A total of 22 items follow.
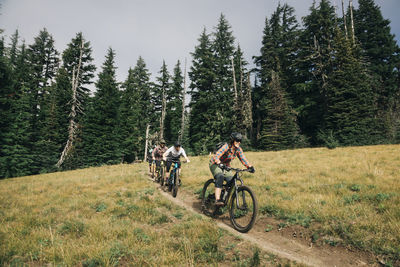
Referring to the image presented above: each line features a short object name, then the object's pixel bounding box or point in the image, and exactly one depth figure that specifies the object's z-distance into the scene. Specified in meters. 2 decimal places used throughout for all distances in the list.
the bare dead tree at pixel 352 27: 29.96
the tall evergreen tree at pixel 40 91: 29.04
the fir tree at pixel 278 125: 27.12
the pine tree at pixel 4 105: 26.30
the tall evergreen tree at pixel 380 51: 28.37
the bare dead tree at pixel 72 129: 28.94
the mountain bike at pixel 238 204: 4.76
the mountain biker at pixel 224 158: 5.55
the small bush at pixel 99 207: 6.71
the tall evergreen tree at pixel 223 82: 30.02
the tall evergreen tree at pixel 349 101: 22.18
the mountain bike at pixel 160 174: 11.11
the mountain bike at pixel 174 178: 8.69
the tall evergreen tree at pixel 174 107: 39.50
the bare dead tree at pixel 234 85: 32.20
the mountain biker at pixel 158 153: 12.87
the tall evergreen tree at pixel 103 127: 32.31
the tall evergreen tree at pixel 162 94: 39.34
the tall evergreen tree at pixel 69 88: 30.77
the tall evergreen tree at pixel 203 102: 29.91
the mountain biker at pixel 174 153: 9.34
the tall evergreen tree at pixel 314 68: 29.50
